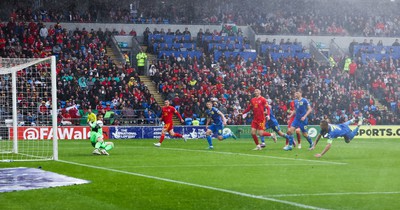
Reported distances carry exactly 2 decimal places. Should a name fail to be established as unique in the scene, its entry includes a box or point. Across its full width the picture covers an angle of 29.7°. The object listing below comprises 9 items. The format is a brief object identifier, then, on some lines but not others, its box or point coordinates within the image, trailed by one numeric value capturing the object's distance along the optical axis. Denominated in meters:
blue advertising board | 40.66
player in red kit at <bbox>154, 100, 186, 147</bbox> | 30.86
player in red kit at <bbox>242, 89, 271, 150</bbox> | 28.33
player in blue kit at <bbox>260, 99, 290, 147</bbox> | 29.49
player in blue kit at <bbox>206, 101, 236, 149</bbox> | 29.73
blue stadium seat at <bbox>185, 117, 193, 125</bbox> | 42.75
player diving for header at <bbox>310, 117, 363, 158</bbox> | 22.62
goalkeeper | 25.17
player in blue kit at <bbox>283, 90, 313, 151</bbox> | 28.52
